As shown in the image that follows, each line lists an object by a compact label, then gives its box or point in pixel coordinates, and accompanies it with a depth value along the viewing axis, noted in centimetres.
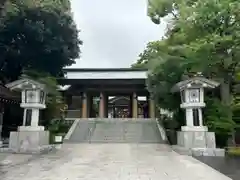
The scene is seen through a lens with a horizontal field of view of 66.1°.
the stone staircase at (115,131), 1129
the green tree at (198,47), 769
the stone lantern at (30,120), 786
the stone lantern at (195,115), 782
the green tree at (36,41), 1078
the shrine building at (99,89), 1641
